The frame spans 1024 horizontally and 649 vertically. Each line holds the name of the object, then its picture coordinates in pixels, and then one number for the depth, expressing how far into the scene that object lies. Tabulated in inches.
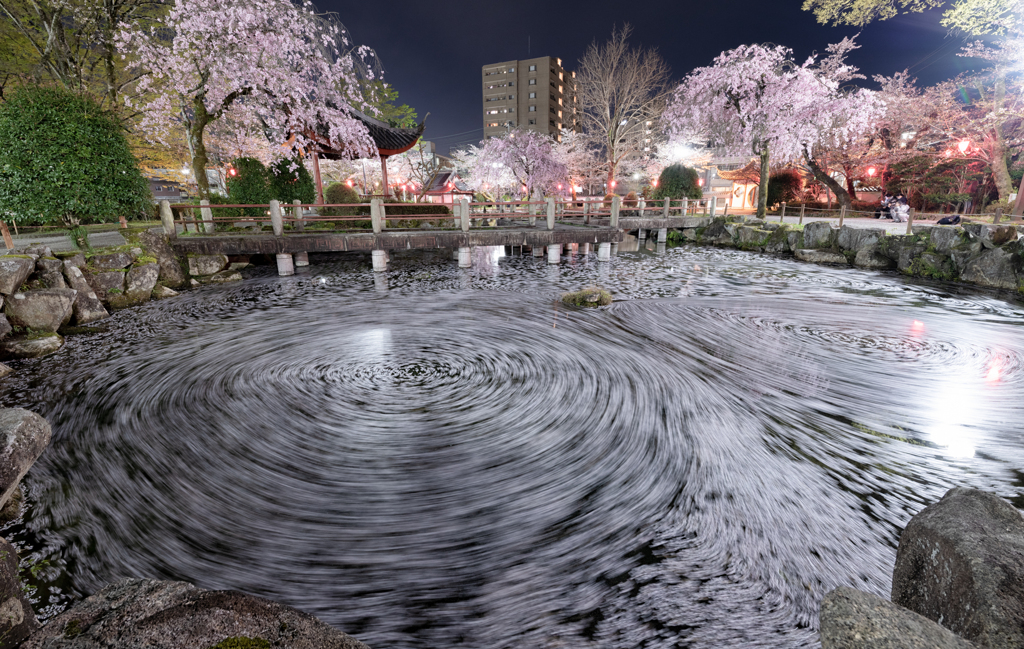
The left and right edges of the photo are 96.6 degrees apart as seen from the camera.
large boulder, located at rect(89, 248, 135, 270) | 405.0
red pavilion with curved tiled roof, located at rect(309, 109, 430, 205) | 722.8
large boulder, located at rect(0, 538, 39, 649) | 78.2
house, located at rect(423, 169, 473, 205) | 1458.7
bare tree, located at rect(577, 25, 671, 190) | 1184.8
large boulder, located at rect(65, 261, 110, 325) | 362.0
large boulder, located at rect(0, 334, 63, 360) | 293.7
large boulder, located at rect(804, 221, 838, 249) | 690.8
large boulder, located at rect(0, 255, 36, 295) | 306.8
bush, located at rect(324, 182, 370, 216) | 762.4
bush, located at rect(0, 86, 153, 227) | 366.9
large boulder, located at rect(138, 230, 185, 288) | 485.1
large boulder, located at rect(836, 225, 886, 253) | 634.2
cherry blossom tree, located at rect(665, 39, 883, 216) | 818.2
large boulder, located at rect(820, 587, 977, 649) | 60.8
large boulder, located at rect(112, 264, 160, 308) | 427.5
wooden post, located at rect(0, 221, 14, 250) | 359.8
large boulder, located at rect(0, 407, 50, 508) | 126.4
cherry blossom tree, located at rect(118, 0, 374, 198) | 545.3
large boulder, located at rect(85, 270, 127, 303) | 400.8
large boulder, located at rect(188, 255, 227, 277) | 543.5
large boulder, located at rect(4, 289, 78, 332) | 313.7
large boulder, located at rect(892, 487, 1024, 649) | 69.9
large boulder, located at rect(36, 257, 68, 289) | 343.3
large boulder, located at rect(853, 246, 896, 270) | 619.2
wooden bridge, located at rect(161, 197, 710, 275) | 544.4
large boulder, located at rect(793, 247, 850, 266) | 660.1
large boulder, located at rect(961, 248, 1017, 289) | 494.9
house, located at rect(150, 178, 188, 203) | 2146.4
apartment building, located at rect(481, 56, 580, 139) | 3334.2
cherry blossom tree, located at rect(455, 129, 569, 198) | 1169.4
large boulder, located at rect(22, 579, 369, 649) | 63.4
